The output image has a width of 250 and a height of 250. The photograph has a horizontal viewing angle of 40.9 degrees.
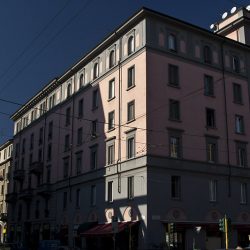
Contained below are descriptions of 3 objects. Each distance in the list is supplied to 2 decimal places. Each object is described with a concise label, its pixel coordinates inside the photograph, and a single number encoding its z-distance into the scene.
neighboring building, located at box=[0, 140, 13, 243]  57.22
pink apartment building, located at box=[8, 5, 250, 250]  26.50
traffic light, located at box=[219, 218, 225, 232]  19.26
